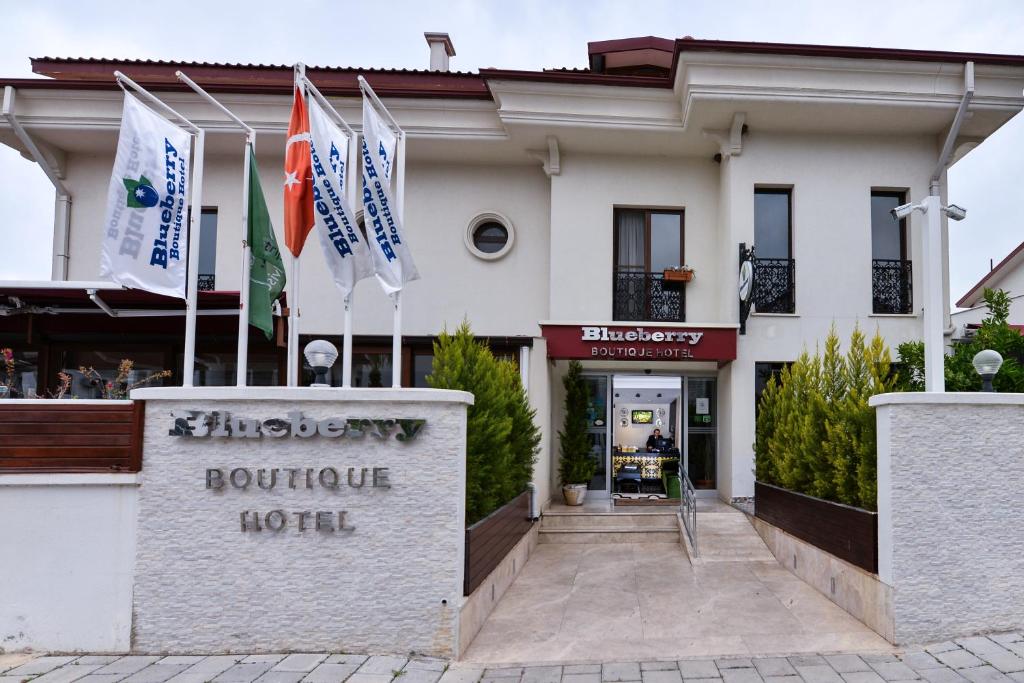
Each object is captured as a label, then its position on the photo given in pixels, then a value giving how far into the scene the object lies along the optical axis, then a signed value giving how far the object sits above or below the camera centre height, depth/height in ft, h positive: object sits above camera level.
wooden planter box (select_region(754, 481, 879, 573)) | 21.50 -4.45
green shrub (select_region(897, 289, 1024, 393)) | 25.84 +1.86
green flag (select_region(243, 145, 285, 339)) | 22.36 +4.29
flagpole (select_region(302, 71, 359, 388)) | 21.11 +1.77
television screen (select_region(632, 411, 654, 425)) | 41.96 -1.23
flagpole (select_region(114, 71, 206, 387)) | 20.89 +4.47
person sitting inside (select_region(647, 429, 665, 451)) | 41.47 -2.70
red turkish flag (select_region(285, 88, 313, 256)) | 21.54 +6.65
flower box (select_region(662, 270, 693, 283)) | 39.78 +6.83
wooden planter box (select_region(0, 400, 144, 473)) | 19.67 -1.37
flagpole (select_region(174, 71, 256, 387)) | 20.95 +3.05
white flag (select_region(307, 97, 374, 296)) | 21.21 +5.35
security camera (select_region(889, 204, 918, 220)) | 22.62 +6.16
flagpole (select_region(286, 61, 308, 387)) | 21.34 +2.38
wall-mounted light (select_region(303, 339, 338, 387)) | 21.12 +1.06
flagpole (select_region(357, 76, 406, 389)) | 21.70 +3.15
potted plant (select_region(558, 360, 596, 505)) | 39.17 -2.45
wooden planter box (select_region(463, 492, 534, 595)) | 20.92 -5.02
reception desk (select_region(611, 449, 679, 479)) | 41.42 -3.80
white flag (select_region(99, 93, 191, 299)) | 20.21 +5.28
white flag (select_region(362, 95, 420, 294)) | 21.58 +5.48
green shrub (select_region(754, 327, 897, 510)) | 23.43 -1.03
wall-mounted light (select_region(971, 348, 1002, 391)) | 21.77 +1.14
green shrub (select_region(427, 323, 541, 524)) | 23.67 -0.76
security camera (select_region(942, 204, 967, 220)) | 22.00 +5.92
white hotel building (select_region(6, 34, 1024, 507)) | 35.81 +10.11
